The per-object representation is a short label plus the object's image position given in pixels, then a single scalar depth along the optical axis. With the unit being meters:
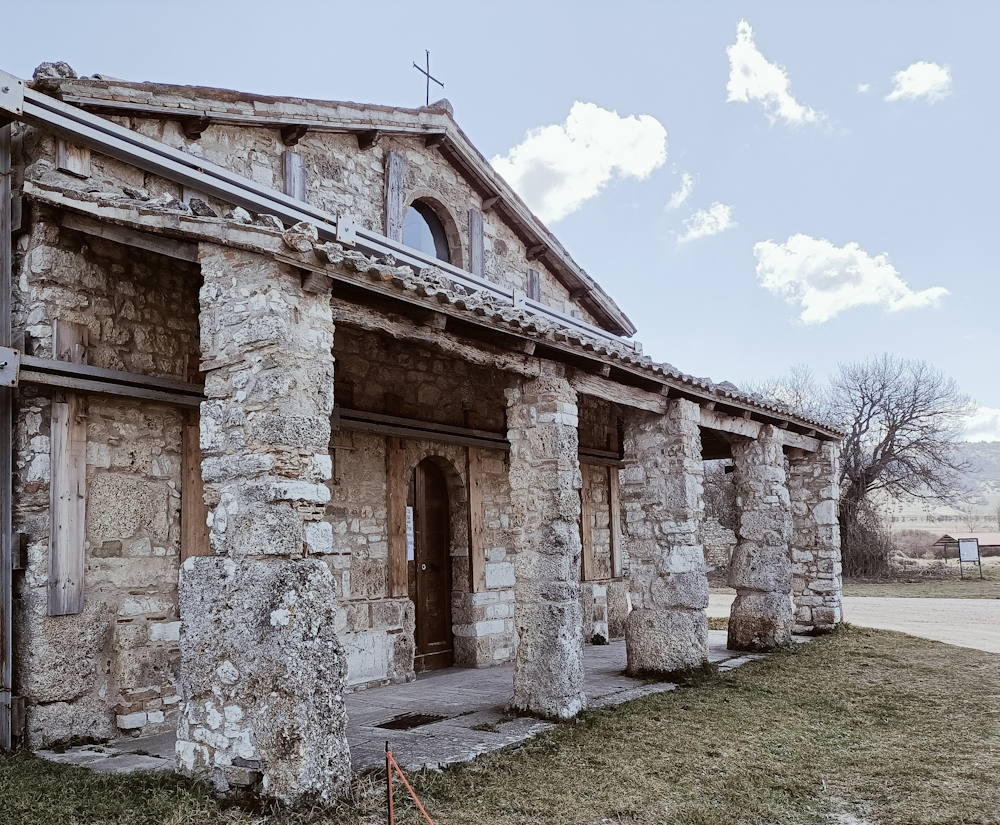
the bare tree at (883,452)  22.66
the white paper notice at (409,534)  8.63
